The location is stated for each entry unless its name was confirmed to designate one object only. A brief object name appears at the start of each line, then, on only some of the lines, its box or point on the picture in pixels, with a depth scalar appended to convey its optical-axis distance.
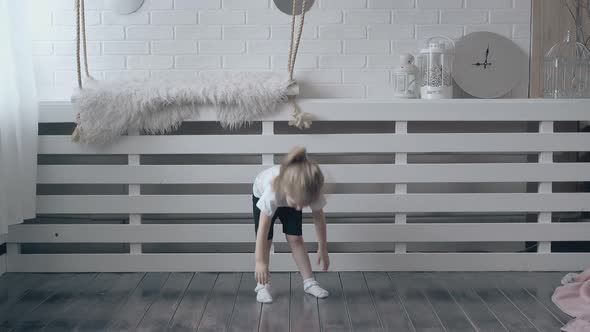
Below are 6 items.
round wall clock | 2.71
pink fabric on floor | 1.89
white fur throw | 2.44
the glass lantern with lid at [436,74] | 2.58
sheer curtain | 2.28
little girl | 1.96
